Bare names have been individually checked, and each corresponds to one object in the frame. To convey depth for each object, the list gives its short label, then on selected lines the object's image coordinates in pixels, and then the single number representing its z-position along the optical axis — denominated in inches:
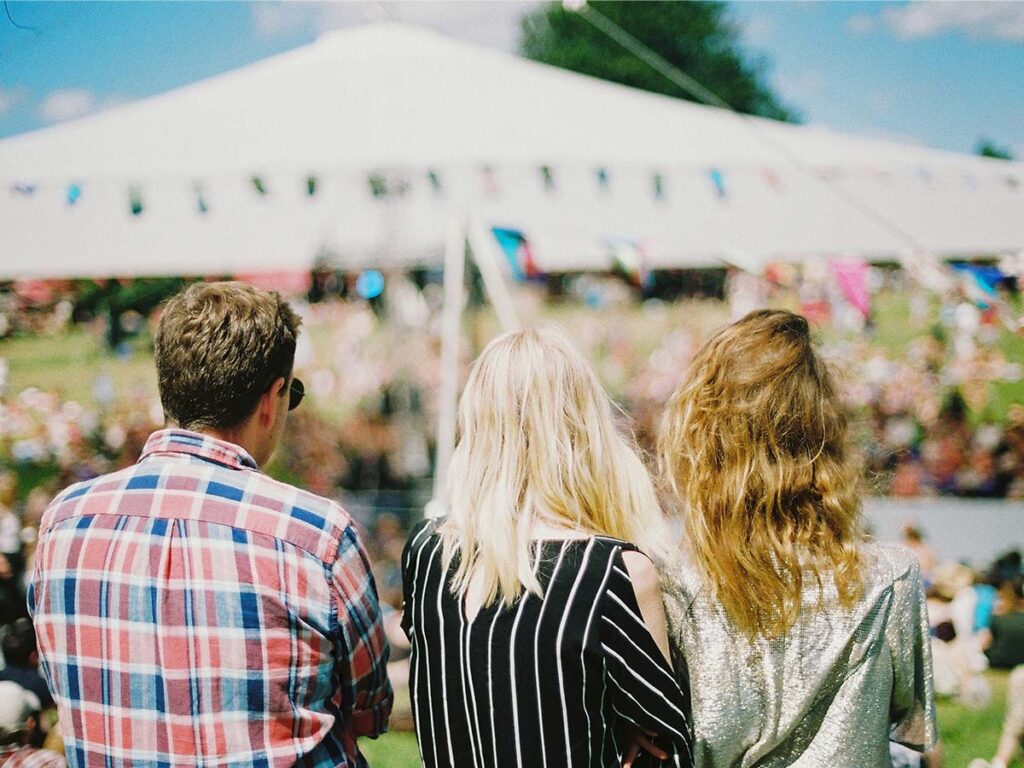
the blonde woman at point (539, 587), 50.4
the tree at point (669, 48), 1219.9
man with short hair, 50.0
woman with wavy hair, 52.2
